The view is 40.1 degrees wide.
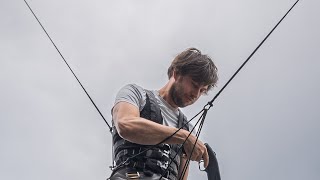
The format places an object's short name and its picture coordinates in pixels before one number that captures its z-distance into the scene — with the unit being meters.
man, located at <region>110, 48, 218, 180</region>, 3.07
